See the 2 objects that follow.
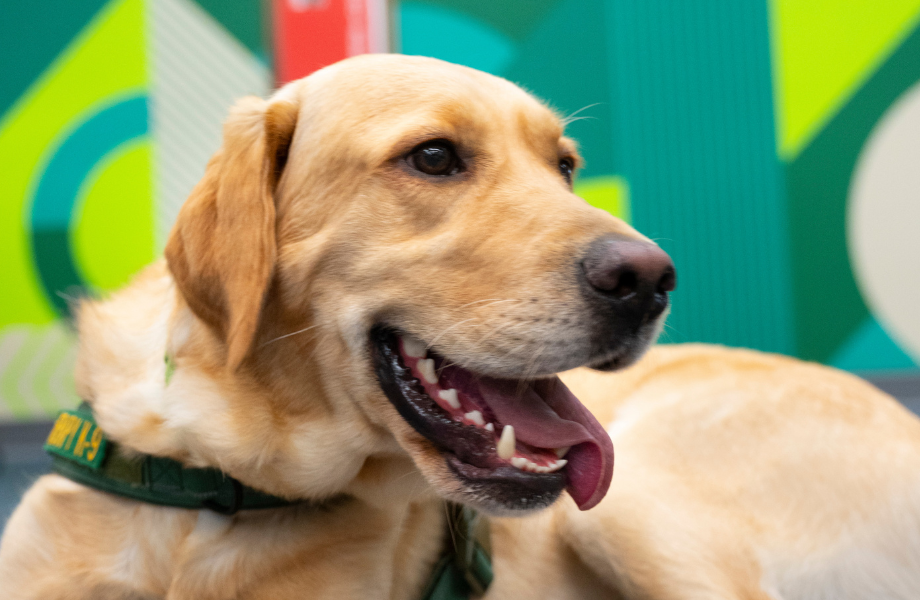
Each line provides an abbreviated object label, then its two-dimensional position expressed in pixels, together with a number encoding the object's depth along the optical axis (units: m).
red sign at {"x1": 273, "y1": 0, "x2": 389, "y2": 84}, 1.66
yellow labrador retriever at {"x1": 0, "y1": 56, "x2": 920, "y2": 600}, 0.88
